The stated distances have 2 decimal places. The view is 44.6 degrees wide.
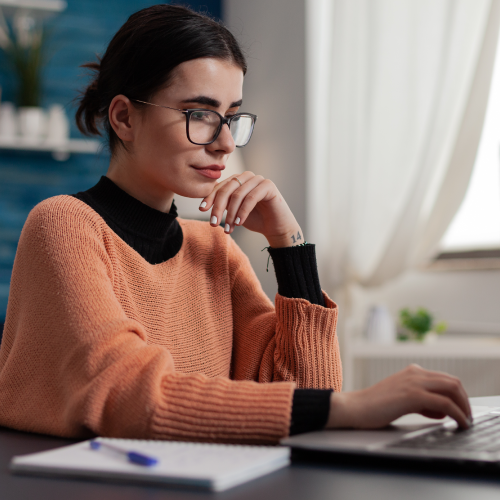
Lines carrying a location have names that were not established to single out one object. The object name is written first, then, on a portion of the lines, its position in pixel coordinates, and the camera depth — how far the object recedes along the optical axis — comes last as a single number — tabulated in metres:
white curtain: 2.18
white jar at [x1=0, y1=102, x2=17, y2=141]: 2.74
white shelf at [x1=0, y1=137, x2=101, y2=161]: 2.74
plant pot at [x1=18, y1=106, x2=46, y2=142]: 2.75
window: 2.30
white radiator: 2.19
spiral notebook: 0.51
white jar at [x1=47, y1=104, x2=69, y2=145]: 2.79
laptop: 0.56
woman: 0.69
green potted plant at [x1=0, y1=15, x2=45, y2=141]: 2.78
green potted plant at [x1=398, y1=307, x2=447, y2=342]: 2.29
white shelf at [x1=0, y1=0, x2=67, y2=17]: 2.68
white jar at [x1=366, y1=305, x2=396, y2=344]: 2.39
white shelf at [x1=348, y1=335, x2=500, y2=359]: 2.08
